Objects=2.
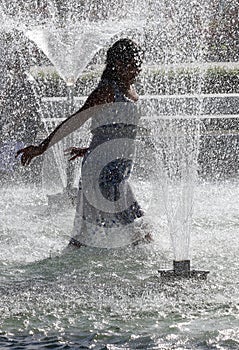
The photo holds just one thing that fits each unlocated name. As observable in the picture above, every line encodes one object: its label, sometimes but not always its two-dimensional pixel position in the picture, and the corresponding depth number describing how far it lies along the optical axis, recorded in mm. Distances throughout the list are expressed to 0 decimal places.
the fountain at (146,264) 8922
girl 11992
